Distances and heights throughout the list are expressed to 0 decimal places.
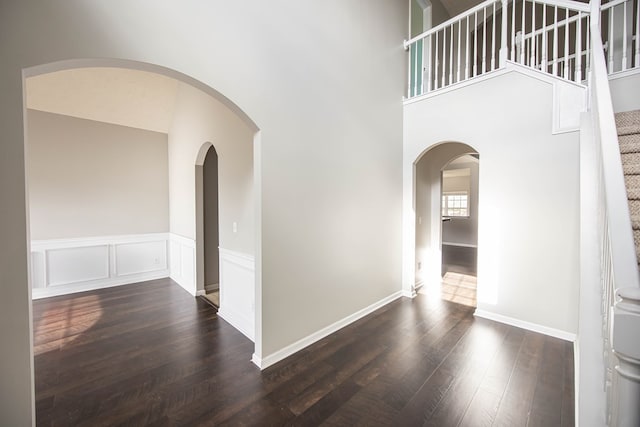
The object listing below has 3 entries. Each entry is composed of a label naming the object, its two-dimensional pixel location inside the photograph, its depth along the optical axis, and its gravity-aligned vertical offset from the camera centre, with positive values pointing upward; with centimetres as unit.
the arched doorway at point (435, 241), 420 -58
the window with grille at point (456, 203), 872 +15
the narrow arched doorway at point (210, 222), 426 -21
